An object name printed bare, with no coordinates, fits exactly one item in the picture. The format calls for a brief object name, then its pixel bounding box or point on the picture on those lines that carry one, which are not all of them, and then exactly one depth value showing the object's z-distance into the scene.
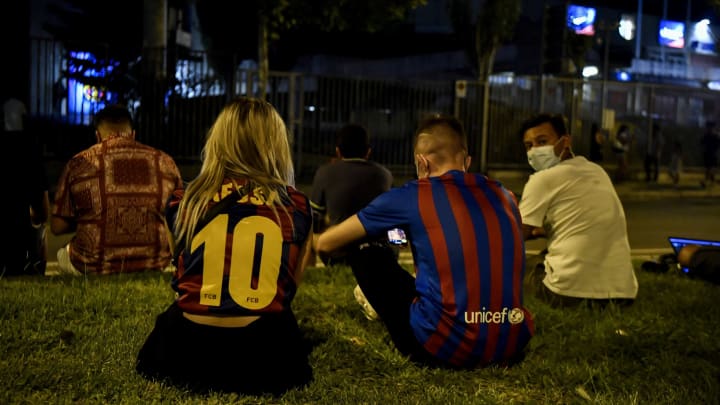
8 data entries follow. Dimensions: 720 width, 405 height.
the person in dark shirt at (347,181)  7.11
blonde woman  3.58
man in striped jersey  3.85
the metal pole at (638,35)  56.51
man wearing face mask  5.59
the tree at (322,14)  18.86
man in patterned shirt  5.56
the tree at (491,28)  27.86
